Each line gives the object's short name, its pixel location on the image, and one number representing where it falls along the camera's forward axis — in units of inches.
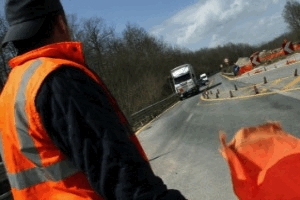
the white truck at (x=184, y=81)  1915.6
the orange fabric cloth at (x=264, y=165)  84.4
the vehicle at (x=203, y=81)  2331.9
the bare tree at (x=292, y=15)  4550.9
